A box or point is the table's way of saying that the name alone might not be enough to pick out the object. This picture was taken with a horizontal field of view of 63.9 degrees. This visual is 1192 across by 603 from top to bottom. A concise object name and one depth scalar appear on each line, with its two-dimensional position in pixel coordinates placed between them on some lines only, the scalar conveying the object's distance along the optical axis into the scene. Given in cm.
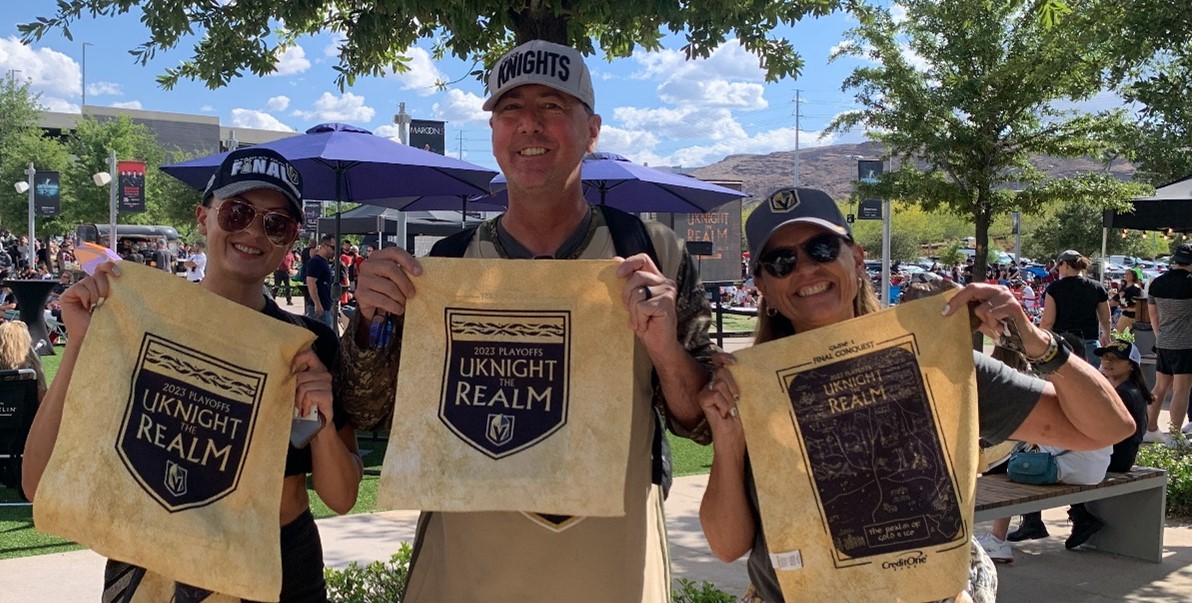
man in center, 217
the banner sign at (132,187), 2245
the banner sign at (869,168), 1359
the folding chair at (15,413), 688
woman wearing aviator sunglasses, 229
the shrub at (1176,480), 767
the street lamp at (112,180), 2062
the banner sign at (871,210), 2095
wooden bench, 584
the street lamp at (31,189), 2922
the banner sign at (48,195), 3053
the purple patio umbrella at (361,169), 869
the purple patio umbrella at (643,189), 1170
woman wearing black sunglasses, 224
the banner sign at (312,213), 2698
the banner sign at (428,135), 1450
